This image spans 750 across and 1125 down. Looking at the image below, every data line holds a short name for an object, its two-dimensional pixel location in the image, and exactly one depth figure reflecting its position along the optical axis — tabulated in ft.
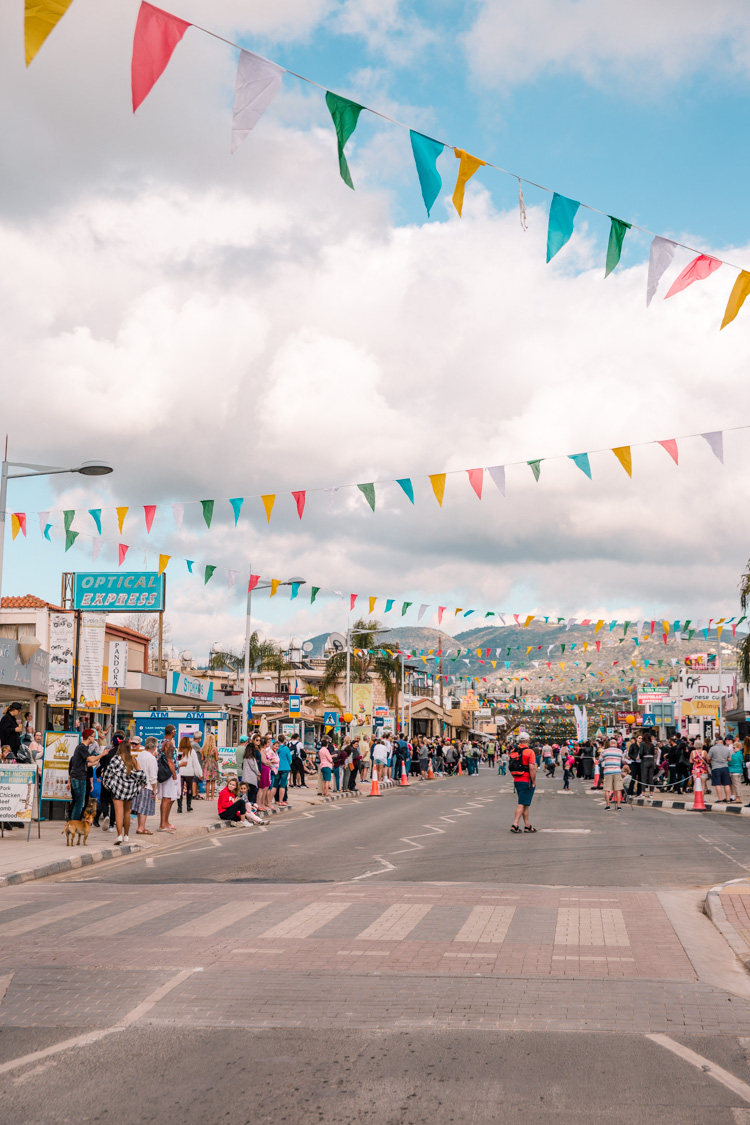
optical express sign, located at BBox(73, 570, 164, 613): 84.07
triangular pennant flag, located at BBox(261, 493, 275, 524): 72.33
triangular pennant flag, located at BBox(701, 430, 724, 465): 56.44
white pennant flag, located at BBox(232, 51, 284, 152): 30.96
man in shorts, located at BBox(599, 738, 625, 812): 84.02
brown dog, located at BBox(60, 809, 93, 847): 52.90
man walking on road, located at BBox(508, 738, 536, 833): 60.80
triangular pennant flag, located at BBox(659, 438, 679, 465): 57.88
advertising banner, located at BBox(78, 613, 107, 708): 76.43
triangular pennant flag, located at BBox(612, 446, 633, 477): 57.88
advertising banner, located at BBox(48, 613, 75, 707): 76.07
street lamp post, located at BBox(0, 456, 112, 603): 58.49
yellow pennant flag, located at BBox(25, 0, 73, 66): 26.84
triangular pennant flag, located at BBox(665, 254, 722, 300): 40.88
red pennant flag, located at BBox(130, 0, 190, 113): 29.04
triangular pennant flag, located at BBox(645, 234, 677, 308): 40.60
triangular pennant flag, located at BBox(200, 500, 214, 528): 73.97
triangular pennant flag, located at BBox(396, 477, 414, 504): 66.30
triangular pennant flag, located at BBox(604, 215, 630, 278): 39.45
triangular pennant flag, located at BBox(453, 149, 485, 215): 36.11
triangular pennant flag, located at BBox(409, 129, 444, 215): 34.53
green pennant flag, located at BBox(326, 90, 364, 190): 32.83
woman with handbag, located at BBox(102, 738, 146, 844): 52.90
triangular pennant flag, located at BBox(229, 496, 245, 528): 73.15
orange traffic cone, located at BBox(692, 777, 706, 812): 87.25
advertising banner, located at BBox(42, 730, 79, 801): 64.64
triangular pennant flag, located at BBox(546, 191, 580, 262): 37.88
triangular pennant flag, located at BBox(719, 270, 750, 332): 40.98
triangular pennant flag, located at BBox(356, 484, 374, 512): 69.00
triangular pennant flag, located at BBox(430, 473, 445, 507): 64.28
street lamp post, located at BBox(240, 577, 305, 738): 108.87
